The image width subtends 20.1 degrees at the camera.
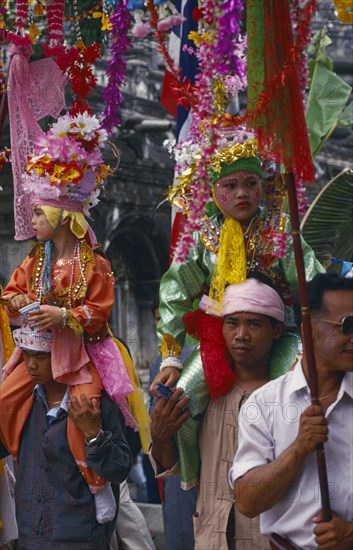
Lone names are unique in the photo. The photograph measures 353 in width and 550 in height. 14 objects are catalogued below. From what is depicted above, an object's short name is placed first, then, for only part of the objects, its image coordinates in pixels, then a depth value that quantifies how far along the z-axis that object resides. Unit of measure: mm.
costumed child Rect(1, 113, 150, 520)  4695
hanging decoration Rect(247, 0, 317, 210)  3439
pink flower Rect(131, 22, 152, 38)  3672
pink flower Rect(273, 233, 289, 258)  4361
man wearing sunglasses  3326
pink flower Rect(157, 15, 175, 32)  3611
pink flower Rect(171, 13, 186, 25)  3650
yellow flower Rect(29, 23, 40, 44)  4887
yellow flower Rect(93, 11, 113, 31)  4527
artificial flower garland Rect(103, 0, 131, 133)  4359
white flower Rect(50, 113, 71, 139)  4797
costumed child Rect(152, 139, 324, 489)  4414
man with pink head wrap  4266
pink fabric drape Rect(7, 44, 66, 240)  5145
